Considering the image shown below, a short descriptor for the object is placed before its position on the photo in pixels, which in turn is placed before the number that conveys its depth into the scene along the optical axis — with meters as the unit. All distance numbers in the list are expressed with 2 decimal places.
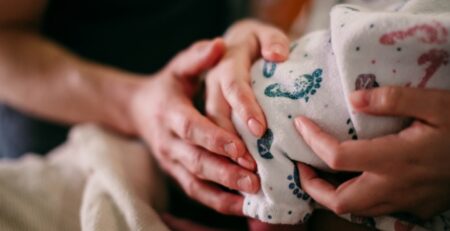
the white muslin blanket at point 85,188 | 0.55
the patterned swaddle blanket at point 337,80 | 0.43
